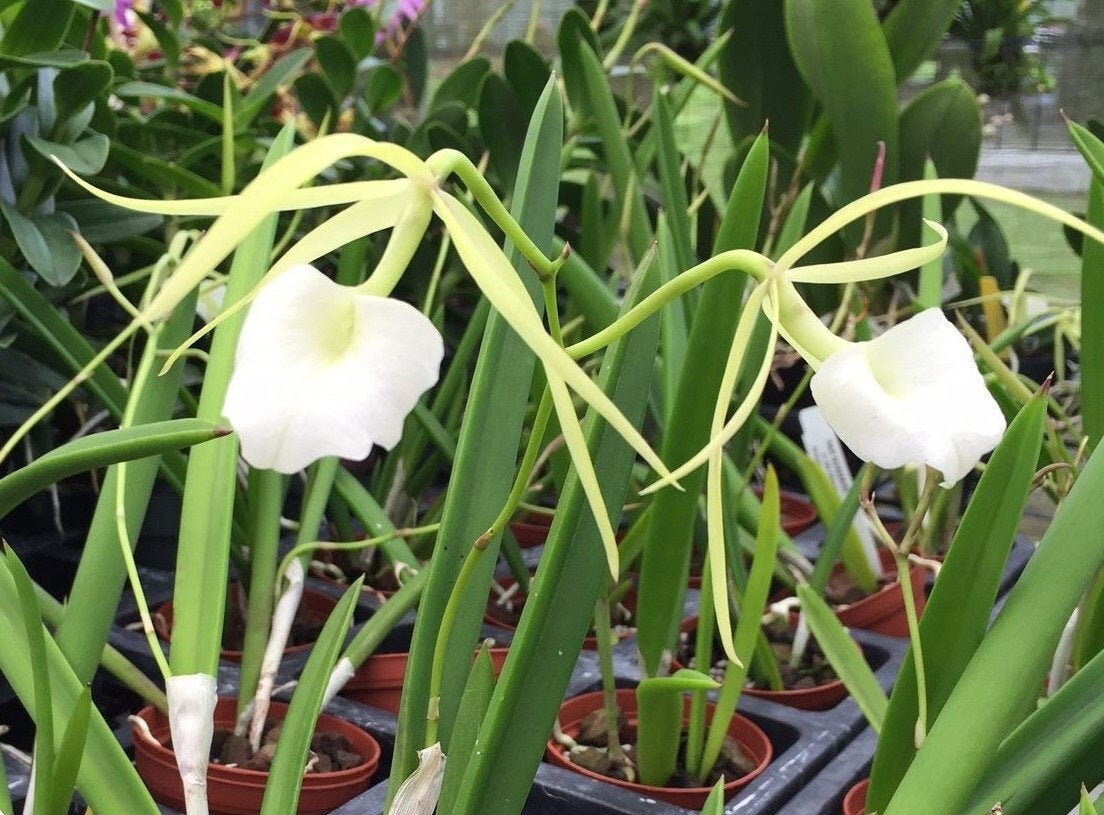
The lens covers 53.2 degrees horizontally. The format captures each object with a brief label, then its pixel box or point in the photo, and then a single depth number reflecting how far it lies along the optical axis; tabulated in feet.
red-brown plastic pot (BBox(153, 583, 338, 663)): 2.51
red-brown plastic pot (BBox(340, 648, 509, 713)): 2.24
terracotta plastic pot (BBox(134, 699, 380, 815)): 1.82
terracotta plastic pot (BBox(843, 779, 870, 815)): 1.71
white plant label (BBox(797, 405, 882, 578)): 2.90
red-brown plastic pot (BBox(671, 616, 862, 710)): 2.25
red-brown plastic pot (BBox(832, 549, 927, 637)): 2.63
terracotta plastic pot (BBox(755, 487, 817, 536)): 3.23
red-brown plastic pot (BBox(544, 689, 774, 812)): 1.84
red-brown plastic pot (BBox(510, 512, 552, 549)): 3.20
